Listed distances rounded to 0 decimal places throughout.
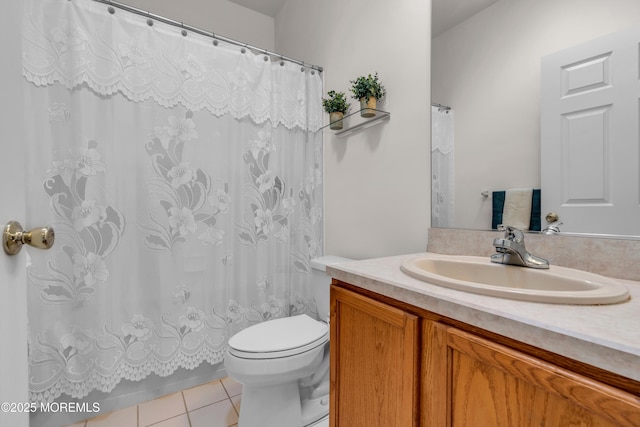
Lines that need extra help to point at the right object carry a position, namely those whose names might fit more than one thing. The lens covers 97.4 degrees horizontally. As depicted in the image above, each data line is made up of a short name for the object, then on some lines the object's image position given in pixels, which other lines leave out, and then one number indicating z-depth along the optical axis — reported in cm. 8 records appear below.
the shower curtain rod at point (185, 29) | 134
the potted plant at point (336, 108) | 167
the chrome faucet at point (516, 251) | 83
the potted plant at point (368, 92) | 142
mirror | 87
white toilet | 113
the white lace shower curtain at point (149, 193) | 126
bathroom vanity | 42
